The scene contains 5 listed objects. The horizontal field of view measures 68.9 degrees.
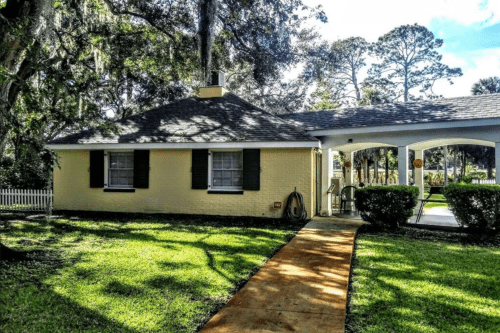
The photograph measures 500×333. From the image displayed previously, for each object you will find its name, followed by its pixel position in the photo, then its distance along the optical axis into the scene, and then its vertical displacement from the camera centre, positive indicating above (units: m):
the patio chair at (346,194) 12.64 -0.75
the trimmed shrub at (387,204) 8.45 -0.72
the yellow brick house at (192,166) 10.70 +0.18
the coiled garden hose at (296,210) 10.34 -1.08
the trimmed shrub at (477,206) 7.48 -0.69
